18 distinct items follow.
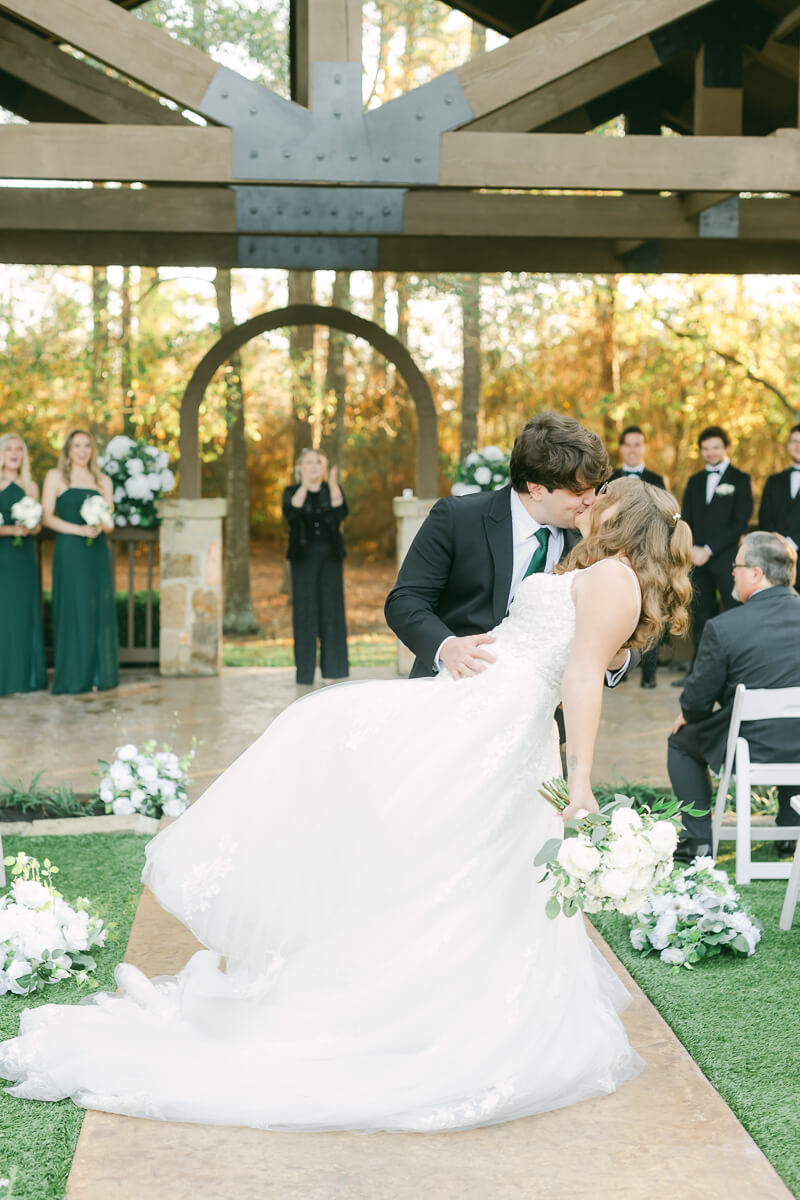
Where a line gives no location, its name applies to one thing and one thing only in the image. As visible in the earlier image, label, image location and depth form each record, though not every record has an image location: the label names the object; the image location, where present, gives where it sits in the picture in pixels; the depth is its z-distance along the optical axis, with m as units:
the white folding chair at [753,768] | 4.31
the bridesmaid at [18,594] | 8.63
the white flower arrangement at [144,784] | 5.31
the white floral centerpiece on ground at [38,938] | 3.50
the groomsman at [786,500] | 8.80
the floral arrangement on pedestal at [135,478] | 9.39
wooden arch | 9.36
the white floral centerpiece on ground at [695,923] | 3.84
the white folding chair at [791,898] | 4.07
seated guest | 4.55
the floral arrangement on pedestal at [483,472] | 9.46
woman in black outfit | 8.84
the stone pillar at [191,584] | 9.43
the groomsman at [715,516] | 8.91
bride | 2.74
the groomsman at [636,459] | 8.85
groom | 3.27
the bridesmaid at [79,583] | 8.68
